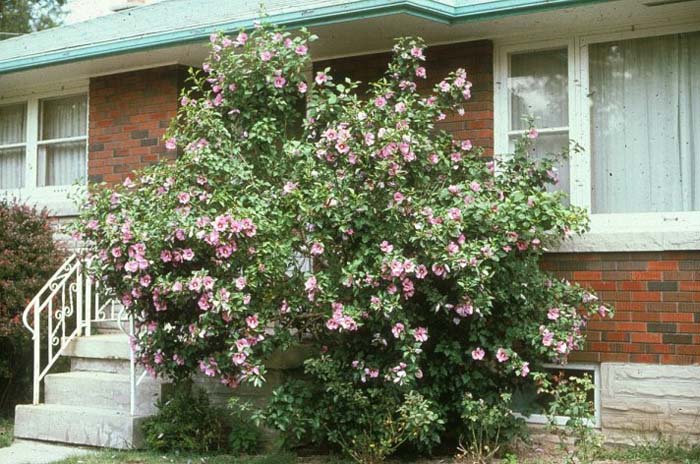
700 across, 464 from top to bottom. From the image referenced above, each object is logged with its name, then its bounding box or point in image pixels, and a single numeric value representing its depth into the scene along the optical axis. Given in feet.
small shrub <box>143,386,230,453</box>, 25.38
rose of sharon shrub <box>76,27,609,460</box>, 22.07
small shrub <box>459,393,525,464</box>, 22.72
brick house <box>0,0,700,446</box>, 24.71
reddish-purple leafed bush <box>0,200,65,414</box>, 30.32
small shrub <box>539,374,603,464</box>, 21.35
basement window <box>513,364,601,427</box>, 25.75
